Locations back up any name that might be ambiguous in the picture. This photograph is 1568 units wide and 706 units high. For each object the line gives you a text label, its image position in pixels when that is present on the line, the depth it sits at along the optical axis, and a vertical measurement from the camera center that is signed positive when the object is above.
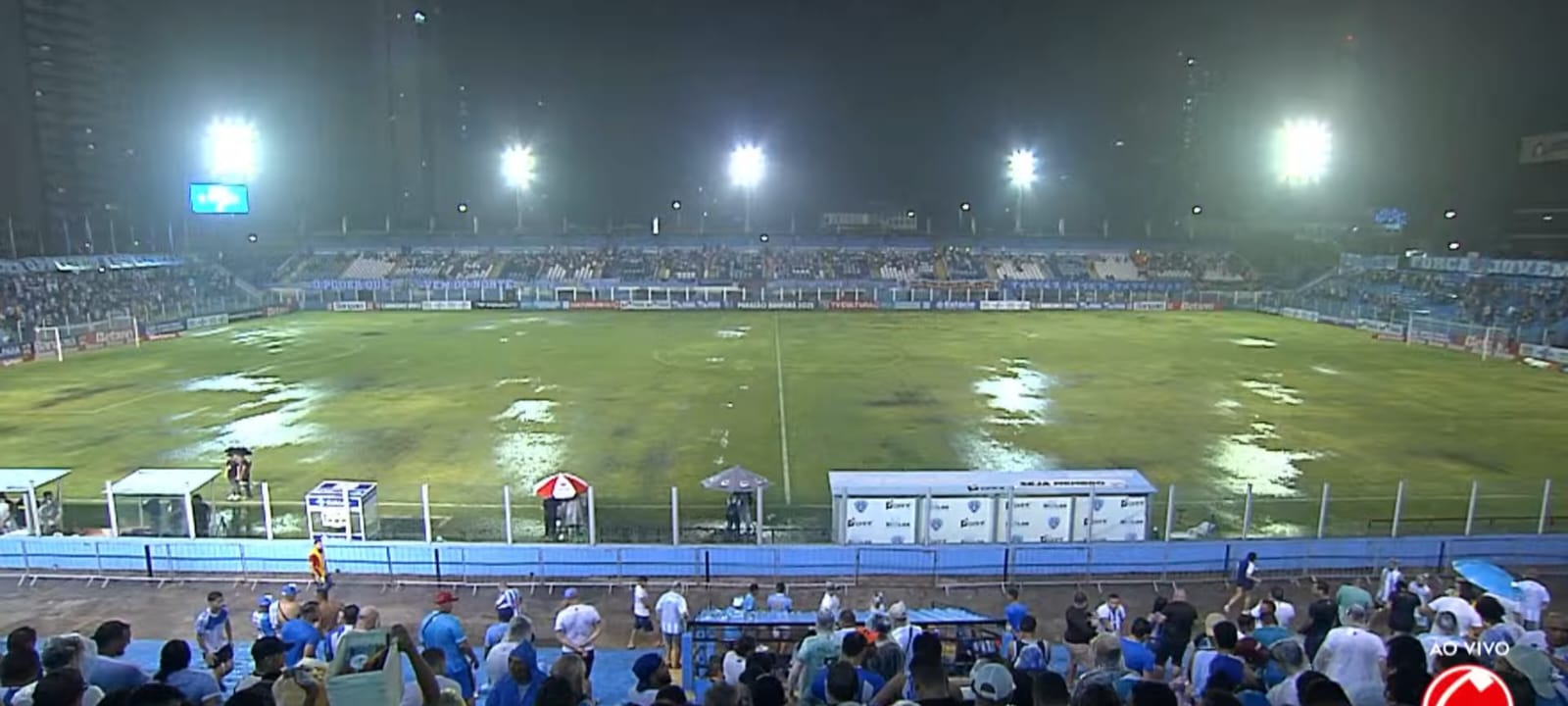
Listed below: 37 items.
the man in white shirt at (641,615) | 13.24 -5.56
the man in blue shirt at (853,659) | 6.75 -3.24
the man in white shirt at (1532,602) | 11.15 -4.43
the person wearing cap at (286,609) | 10.70 -4.51
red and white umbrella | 16.64 -4.73
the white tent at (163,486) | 16.48 -4.80
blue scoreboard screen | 63.38 +1.74
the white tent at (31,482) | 16.59 -4.79
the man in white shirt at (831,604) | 11.10 -4.64
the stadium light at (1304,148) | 69.69 +6.59
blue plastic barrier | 15.77 -5.68
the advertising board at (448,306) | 65.62 -5.68
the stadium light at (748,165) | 78.31 +5.53
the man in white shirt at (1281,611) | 10.72 -4.44
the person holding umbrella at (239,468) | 20.06 -5.31
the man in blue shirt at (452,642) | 8.52 -3.87
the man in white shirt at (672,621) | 12.00 -5.12
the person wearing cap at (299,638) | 9.07 -4.11
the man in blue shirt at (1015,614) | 10.25 -4.27
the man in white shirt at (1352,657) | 7.27 -3.40
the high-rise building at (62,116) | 53.94 +6.55
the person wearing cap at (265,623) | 11.20 -4.90
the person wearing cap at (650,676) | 6.97 -3.41
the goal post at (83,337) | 41.91 -5.49
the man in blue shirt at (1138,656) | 7.96 -3.75
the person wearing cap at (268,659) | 6.86 -3.27
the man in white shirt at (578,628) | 9.34 -4.09
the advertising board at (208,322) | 52.22 -5.71
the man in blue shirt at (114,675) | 6.35 -3.15
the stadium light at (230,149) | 66.69 +5.47
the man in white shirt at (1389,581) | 13.20 -5.01
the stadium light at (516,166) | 77.94 +5.20
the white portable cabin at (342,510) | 16.73 -5.18
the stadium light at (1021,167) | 79.00 +5.56
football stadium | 9.77 -4.75
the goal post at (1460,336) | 42.31 -4.88
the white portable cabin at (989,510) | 16.48 -5.02
